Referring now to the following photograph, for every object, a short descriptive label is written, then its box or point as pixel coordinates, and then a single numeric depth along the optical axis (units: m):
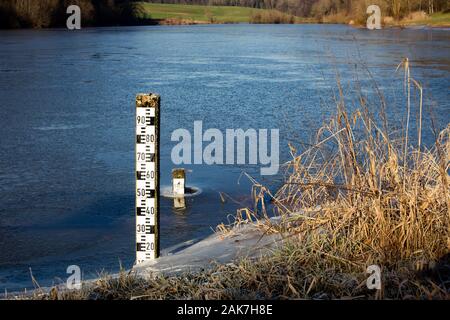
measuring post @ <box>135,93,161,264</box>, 5.96
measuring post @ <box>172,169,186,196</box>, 8.19
